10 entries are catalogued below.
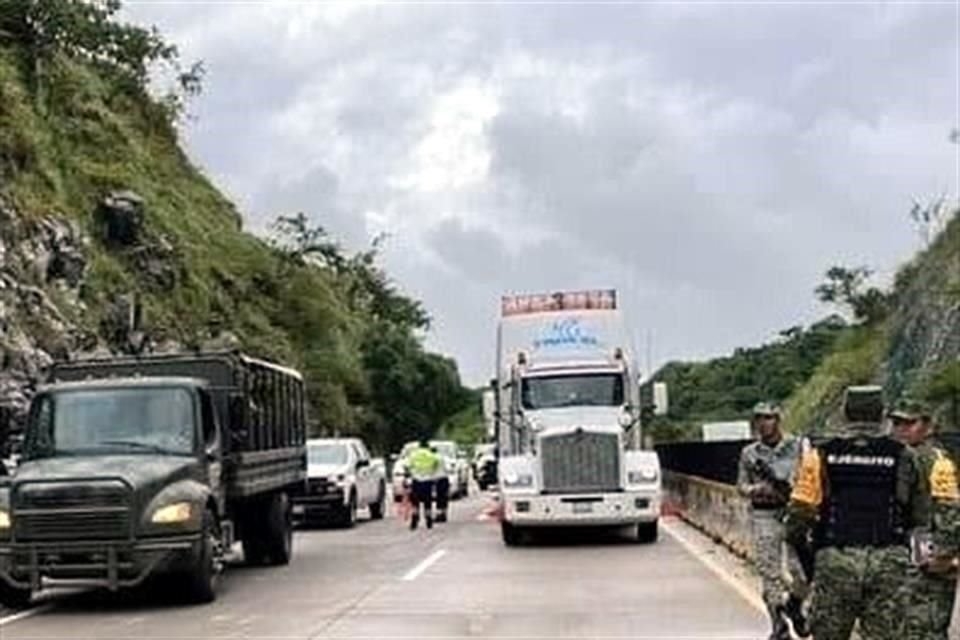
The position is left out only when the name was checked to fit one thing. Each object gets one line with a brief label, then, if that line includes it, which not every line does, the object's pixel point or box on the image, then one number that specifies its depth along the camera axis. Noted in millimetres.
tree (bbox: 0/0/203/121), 53875
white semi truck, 27125
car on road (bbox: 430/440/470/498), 48588
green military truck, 18234
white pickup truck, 34188
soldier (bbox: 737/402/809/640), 13742
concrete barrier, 23922
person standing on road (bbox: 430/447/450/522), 35156
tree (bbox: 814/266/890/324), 56062
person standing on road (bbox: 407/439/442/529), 34125
